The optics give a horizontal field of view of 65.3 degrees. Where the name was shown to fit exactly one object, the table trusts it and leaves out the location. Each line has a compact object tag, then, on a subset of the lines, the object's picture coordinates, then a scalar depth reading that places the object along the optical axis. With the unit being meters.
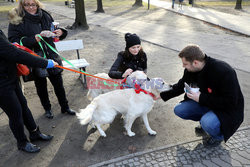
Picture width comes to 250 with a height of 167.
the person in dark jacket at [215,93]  2.90
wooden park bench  5.40
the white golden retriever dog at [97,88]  4.12
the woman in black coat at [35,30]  3.37
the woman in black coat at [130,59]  3.71
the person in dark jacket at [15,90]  2.55
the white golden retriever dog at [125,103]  3.38
